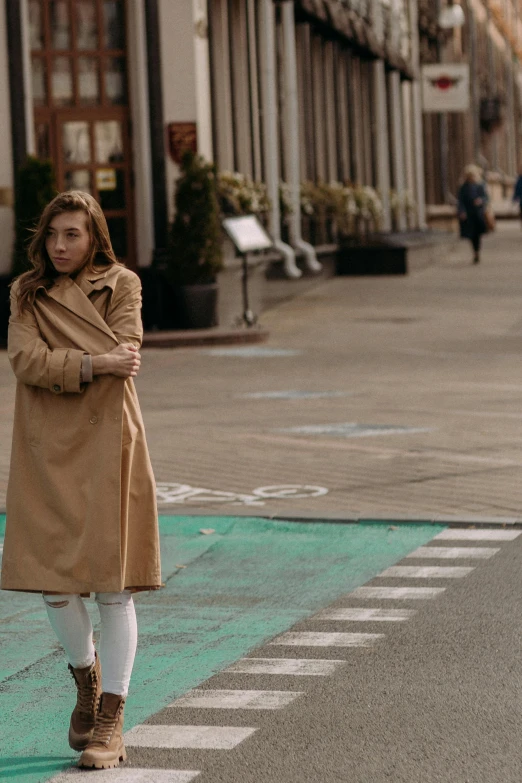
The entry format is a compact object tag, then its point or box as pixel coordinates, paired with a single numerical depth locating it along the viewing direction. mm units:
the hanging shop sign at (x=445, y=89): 39844
